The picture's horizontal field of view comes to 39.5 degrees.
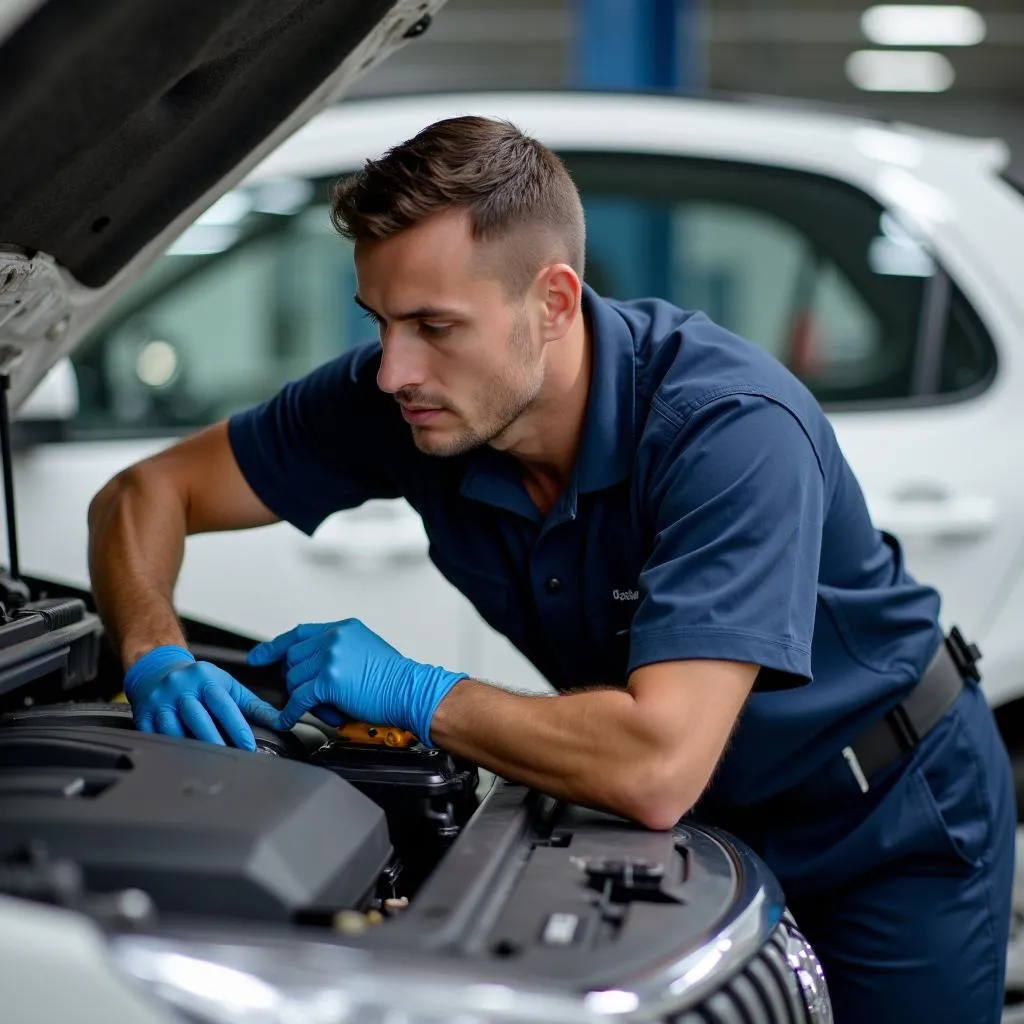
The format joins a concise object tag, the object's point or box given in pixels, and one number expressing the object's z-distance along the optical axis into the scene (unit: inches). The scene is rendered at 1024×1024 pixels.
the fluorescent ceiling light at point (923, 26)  473.7
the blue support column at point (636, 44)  216.4
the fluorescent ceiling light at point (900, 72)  537.3
